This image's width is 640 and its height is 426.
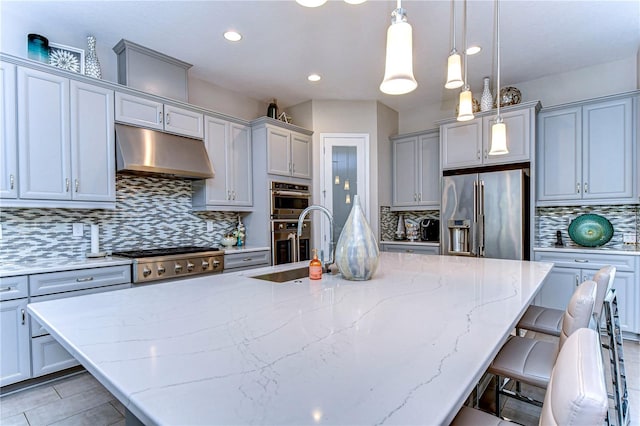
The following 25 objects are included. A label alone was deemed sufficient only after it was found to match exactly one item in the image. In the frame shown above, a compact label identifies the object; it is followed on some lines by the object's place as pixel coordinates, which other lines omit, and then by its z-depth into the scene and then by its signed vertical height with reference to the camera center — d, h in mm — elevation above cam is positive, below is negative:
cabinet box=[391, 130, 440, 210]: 4426 +509
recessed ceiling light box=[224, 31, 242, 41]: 2867 +1524
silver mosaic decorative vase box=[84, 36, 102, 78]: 2758 +1247
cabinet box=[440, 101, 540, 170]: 3523 +797
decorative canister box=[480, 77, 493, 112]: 3781 +1253
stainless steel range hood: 2807 +512
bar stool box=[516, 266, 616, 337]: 1588 -658
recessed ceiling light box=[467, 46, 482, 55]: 3122 +1510
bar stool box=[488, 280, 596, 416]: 1255 -649
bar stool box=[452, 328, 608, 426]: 542 -322
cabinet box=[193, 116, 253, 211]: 3531 +453
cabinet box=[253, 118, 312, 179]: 3846 +753
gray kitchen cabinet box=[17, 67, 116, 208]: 2361 +528
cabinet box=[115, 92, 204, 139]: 2865 +884
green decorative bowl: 3338 -239
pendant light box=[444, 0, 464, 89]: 1938 +808
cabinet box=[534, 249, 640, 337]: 2982 -673
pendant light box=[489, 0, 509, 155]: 2340 +505
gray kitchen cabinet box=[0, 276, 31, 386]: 2141 -793
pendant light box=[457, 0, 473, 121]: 2231 +700
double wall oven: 3883 -171
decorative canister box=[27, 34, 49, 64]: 2502 +1239
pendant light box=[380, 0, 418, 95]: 1257 +608
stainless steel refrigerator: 3479 -72
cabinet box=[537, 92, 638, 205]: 3180 +546
